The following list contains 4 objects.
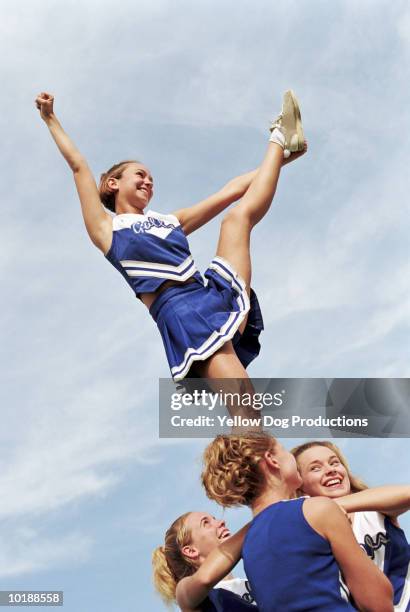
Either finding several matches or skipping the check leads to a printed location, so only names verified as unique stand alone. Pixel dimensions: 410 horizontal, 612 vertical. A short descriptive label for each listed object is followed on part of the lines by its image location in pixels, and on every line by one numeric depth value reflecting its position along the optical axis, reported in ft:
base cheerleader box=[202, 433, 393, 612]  9.48
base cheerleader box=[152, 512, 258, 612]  14.14
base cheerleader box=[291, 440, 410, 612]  11.19
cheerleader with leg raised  15.93
